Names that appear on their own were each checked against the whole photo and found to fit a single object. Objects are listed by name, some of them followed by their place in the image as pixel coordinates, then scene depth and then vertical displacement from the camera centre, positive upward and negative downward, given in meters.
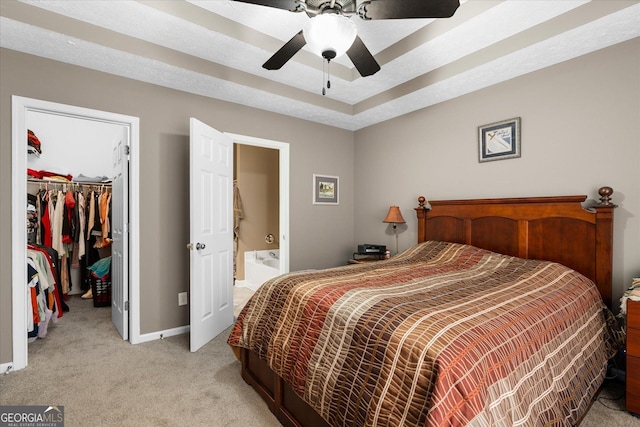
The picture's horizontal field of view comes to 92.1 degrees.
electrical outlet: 3.03 -0.90
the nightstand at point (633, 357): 1.75 -0.85
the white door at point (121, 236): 2.79 -0.28
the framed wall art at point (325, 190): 4.00 +0.24
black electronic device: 3.65 -0.50
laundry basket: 3.77 -1.04
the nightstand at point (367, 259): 3.64 -0.61
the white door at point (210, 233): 2.62 -0.24
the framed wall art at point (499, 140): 2.71 +0.62
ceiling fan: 1.47 +0.97
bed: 1.09 -0.55
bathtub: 4.49 -0.89
